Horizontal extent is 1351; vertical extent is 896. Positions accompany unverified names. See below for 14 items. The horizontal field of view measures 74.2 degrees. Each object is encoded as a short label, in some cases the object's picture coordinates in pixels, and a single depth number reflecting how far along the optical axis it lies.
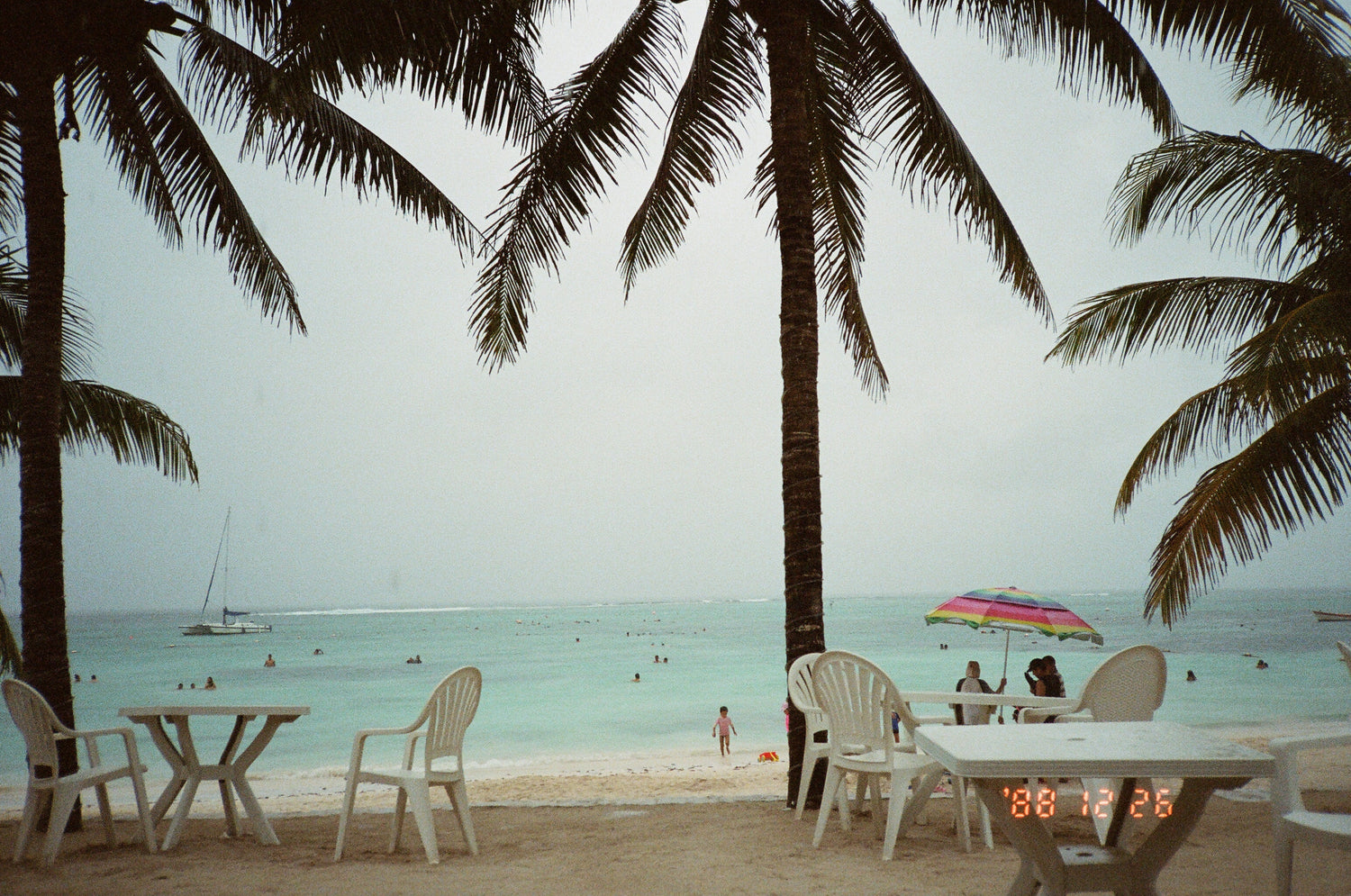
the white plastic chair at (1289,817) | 2.48
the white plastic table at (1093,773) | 1.95
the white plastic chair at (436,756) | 4.27
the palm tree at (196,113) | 4.97
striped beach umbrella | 7.61
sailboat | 71.12
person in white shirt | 5.68
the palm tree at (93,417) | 7.50
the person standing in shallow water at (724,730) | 16.28
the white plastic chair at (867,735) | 4.05
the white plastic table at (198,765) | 4.66
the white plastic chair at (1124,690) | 3.97
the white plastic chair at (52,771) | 4.31
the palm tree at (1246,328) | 7.02
